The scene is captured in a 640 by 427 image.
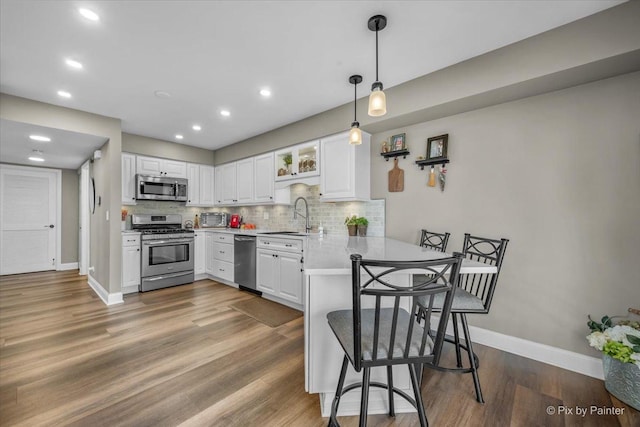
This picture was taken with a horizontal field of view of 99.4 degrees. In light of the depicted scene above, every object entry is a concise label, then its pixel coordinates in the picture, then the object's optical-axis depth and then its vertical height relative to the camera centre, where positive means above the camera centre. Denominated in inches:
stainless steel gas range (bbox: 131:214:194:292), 161.3 -24.9
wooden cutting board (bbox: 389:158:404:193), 121.1 +15.5
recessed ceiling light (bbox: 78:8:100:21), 68.7 +51.4
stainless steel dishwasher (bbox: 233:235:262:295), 155.3 -29.1
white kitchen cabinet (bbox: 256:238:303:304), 131.3 -28.7
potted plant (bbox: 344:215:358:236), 130.0 -5.9
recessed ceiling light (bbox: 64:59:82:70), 90.5 +50.7
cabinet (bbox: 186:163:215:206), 200.2 +21.4
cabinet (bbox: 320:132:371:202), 125.6 +21.1
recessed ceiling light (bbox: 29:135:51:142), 137.0 +38.9
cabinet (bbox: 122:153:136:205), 169.0 +21.7
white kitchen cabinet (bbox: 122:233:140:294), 155.4 -28.7
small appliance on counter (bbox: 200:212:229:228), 209.5 -5.2
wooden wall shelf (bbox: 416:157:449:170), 107.4 +20.8
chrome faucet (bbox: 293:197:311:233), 157.3 +0.5
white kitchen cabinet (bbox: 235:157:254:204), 180.9 +22.2
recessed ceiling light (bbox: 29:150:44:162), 171.9 +38.6
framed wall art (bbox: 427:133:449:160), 107.7 +26.9
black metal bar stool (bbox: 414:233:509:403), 64.7 -22.5
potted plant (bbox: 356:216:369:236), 129.0 -5.8
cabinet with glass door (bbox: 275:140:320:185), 141.3 +28.1
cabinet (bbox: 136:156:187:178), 175.3 +31.3
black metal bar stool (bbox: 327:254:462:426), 40.4 -21.4
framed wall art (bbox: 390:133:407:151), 119.3 +31.5
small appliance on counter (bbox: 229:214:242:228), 202.8 -6.0
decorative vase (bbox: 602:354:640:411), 63.4 -40.8
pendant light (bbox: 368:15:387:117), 67.4 +28.8
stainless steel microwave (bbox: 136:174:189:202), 169.6 +16.5
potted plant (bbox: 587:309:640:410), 63.7 -34.5
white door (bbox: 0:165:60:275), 207.5 -4.6
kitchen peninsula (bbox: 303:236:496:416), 61.2 -30.6
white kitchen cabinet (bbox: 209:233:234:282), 172.9 -28.5
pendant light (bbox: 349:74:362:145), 91.3 +43.0
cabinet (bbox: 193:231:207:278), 187.1 -28.2
